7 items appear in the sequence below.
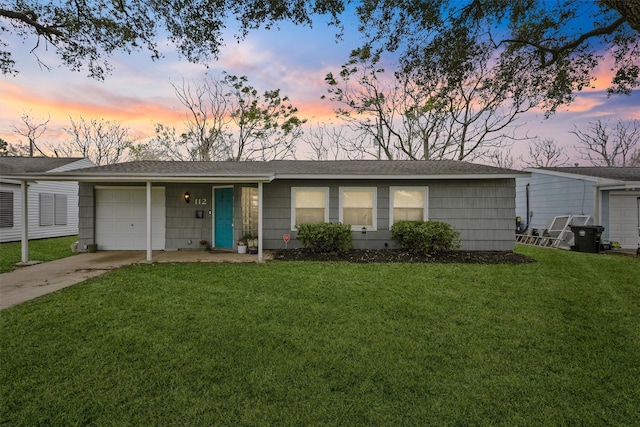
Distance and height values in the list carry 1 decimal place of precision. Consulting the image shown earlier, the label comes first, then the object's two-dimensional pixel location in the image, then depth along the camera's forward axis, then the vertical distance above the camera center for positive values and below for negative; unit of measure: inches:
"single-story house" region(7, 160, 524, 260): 342.6 +9.3
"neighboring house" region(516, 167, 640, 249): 398.9 +23.6
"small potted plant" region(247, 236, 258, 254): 338.3 -35.9
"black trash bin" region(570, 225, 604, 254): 366.0 -29.1
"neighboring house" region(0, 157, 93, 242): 445.1 +17.7
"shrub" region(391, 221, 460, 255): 310.5 -23.5
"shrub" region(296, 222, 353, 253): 314.7 -24.3
